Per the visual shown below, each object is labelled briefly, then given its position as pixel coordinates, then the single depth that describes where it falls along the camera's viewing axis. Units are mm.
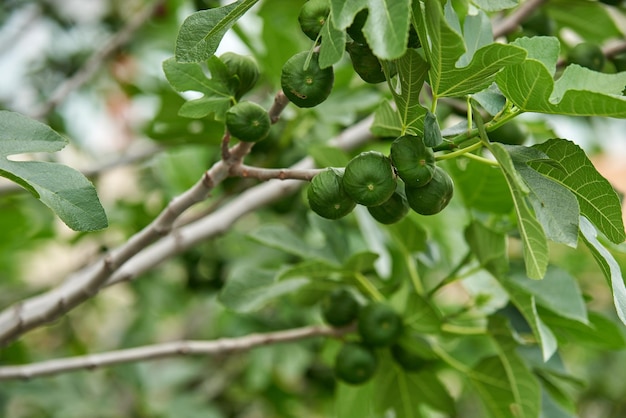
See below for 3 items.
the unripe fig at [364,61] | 1252
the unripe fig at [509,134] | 1520
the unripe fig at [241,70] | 1326
